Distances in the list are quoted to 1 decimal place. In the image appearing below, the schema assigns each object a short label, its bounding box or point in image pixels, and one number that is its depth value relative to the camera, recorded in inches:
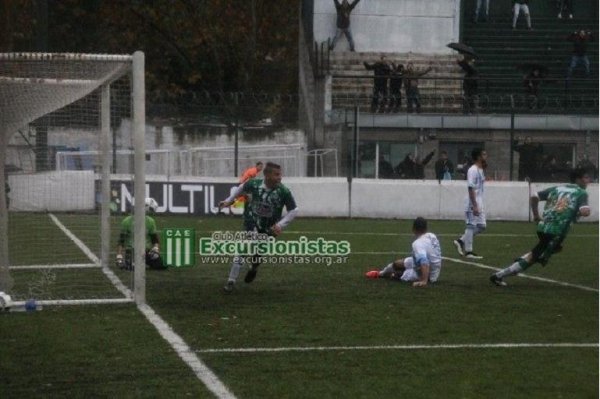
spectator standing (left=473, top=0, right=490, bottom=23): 1829.5
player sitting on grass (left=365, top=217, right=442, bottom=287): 673.0
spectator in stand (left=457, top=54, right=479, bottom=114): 1515.7
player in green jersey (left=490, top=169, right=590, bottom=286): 651.5
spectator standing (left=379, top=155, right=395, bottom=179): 1395.2
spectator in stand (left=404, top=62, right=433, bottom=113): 1496.1
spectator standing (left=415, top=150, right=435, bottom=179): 1397.6
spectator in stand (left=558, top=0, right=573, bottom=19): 1863.9
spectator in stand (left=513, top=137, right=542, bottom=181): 1369.3
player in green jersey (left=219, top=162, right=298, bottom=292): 632.4
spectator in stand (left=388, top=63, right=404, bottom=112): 1510.8
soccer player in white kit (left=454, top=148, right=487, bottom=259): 855.7
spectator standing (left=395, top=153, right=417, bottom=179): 1398.5
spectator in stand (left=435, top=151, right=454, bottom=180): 1365.7
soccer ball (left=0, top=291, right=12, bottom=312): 552.1
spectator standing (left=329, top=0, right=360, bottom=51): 1795.0
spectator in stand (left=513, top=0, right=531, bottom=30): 1785.2
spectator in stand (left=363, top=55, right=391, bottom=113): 1507.1
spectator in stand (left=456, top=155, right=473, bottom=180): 1397.6
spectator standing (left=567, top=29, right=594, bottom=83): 1664.6
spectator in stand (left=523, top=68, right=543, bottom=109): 1530.5
